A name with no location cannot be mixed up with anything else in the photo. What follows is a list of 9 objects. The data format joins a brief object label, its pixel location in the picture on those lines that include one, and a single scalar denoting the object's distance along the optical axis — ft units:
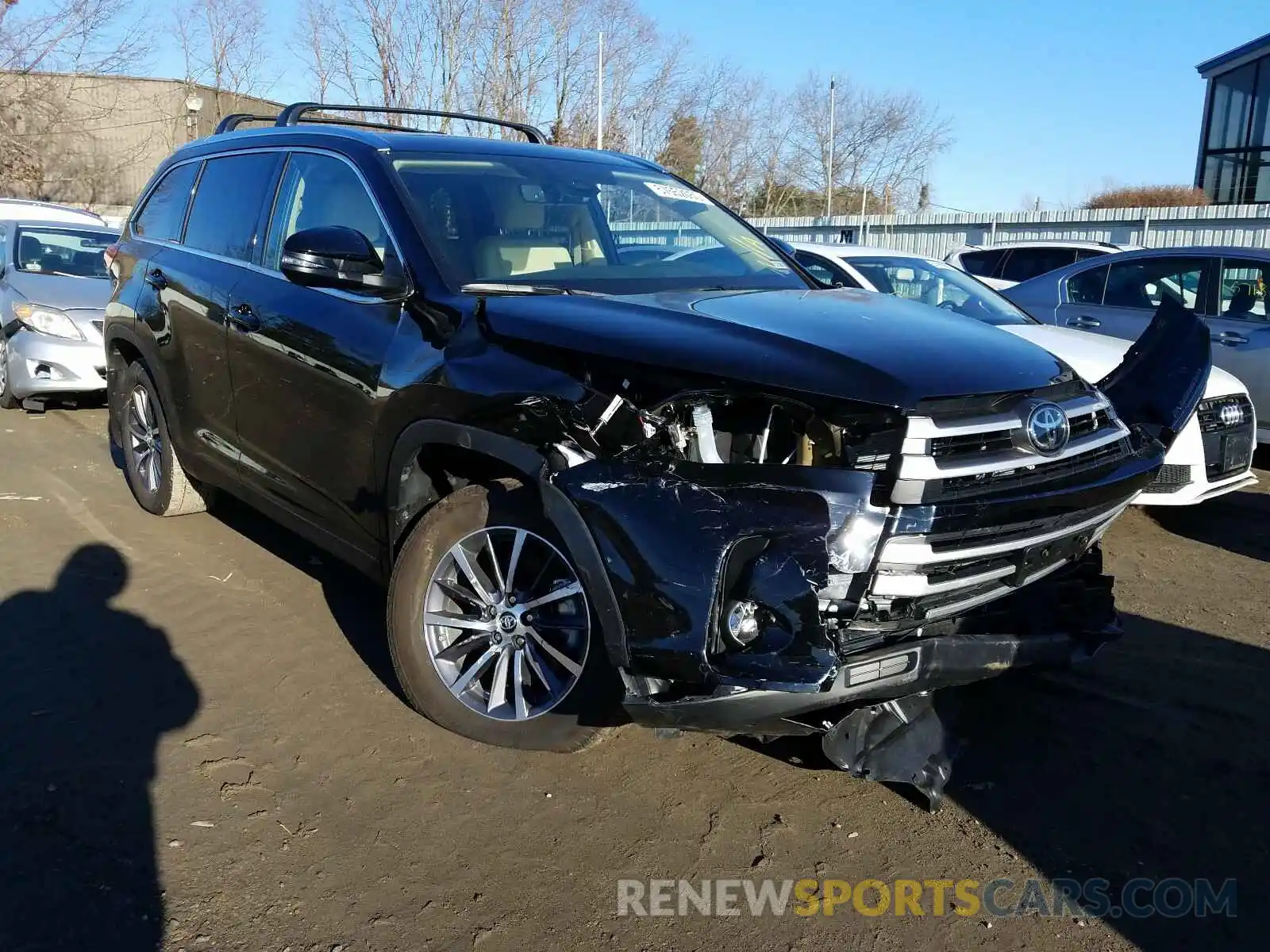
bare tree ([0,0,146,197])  80.43
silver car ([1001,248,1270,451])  24.20
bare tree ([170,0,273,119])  84.23
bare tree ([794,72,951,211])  132.05
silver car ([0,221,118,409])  27.84
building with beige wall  82.89
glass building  83.66
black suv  8.32
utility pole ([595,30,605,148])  82.74
